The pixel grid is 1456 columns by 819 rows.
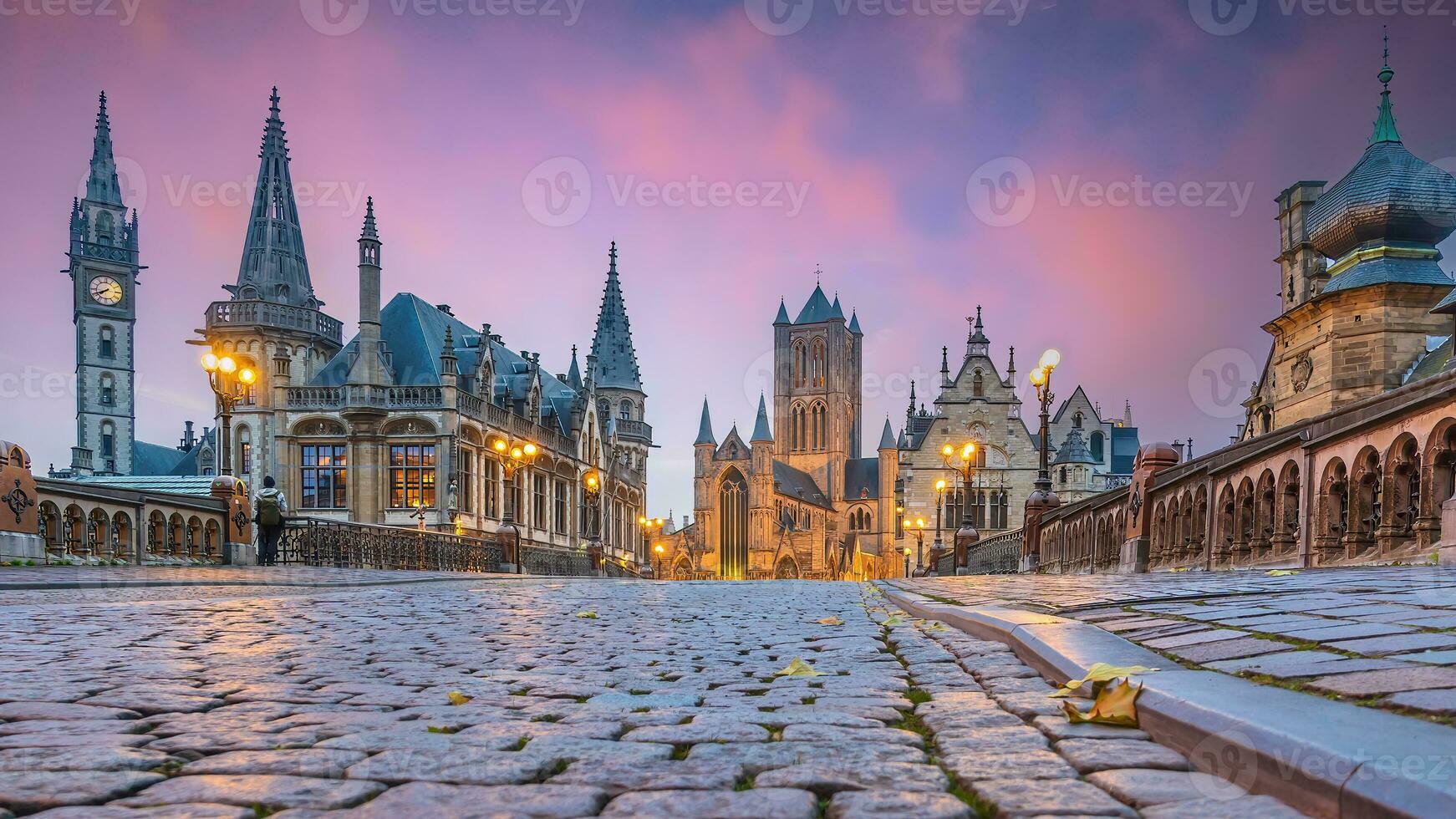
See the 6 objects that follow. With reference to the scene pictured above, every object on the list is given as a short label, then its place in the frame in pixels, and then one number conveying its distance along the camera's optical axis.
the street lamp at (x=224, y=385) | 21.11
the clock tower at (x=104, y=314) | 80.25
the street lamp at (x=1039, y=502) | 20.74
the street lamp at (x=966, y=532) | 27.48
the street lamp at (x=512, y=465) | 29.86
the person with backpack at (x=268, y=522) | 20.81
